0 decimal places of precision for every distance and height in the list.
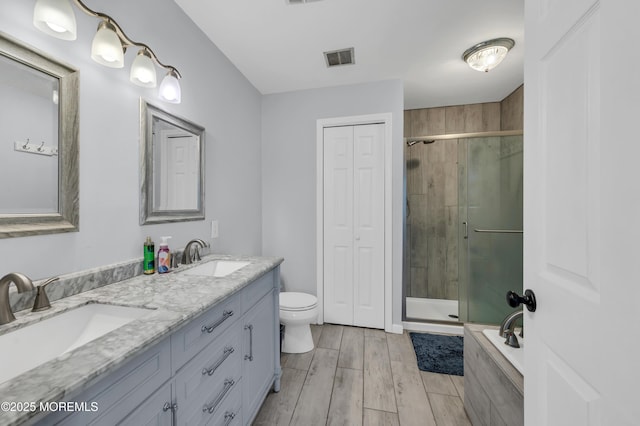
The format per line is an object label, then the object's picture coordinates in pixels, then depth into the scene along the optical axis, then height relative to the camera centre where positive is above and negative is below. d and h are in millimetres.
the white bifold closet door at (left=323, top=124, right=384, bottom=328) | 2559 -130
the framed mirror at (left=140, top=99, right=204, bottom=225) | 1358 +271
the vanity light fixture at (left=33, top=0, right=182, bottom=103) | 870 +686
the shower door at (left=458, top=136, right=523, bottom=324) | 2432 -101
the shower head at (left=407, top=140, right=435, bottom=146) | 2662 +755
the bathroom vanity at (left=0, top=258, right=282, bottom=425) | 525 -423
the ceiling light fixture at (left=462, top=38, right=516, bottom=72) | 1937 +1275
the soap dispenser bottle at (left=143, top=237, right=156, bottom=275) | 1291 -232
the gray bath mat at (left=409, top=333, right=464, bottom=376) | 1955 -1191
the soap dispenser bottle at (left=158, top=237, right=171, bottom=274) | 1335 -246
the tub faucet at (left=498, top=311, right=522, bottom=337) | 1259 -562
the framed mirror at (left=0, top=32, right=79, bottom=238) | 846 +250
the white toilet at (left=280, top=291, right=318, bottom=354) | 2037 -868
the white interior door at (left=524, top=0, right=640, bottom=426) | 467 +4
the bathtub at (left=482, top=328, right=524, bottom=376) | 1108 -652
